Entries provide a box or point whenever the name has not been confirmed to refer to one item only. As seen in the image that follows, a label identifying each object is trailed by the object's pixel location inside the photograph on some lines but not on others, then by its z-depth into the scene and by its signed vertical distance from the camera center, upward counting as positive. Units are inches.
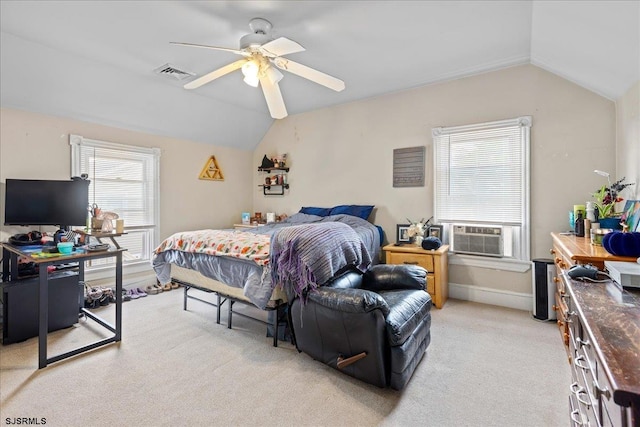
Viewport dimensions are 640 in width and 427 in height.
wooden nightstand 137.6 -22.4
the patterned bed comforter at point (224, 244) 107.0 -12.2
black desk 89.7 -23.4
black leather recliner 76.0 -31.3
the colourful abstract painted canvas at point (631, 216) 85.0 -0.7
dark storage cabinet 105.0 -33.8
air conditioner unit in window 140.3 -12.5
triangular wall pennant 202.7 +28.3
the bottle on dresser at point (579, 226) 110.4 -4.5
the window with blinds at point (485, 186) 137.0 +13.0
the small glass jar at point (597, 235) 88.0 -6.2
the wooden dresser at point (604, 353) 26.8 -14.6
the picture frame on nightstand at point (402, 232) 160.3 -10.2
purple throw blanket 90.6 -13.4
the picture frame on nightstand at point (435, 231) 153.2 -8.9
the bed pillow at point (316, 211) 187.4 +1.3
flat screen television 115.1 +3.7
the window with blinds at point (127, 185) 152.5 +15.3
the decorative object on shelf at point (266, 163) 216.8 +35.5
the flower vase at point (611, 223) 95.2 -3.0
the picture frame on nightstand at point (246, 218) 219.5 -3.6
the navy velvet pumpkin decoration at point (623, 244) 68.6 -6.8
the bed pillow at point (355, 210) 172.9 +1.8
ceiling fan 98.5 +49.2
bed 93.4 -17.2
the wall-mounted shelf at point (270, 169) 215.7 +31.4
